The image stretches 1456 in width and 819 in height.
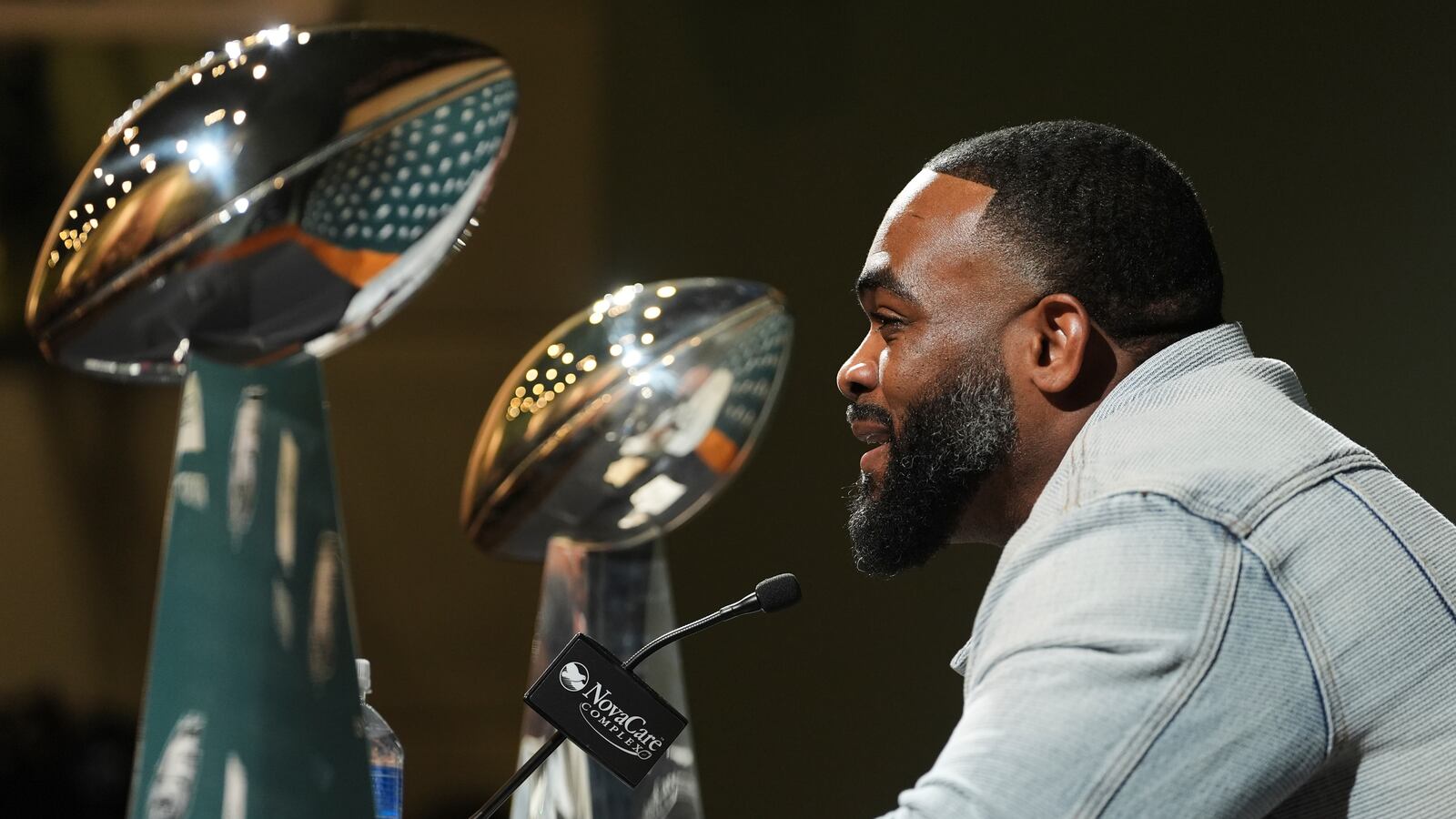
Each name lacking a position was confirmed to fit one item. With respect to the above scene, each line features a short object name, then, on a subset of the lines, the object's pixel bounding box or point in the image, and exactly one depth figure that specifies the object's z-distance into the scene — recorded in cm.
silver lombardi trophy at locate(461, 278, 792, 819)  625
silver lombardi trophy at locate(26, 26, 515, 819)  582
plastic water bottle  606
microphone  604
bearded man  583
